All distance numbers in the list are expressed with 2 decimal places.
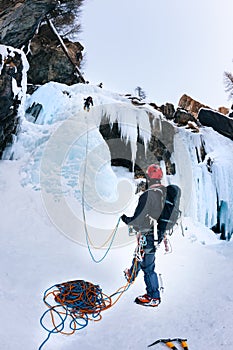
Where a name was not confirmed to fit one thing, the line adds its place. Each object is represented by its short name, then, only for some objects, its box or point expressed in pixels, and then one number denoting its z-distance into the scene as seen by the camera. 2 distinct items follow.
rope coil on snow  2.67
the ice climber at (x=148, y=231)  3.22
